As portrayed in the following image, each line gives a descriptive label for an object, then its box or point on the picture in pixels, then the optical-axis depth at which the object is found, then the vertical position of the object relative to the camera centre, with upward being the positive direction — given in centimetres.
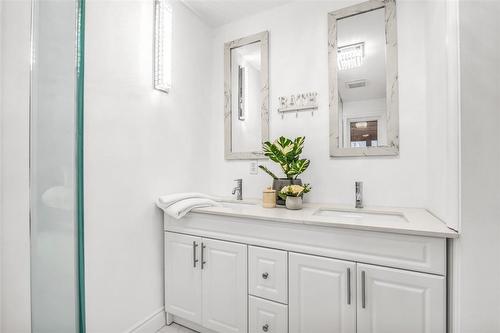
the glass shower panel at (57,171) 50 -1
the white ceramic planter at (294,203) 163 -26
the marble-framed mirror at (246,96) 211 +66
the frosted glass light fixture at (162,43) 171 +91
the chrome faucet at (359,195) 167 -21
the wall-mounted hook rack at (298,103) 190 +52
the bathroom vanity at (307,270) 107 -58
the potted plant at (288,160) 180 +4
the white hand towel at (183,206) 158 -28
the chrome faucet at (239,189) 210 -22
